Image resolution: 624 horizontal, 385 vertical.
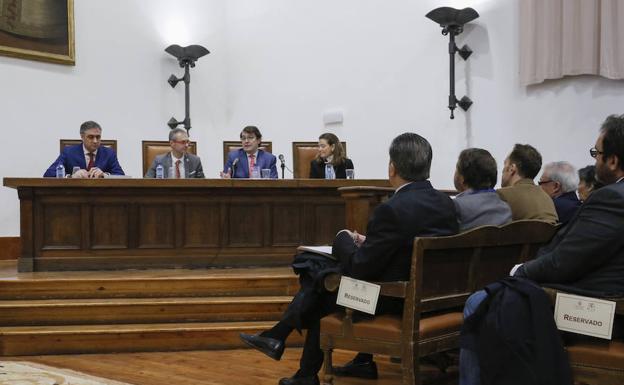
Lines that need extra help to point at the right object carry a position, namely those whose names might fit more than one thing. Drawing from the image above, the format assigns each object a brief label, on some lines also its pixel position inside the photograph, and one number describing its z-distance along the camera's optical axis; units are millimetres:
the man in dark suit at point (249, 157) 6895
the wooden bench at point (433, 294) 2844
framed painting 7523
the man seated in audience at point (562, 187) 4031
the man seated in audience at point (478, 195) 3305
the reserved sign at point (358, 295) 2918
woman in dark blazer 6930
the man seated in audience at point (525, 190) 3600
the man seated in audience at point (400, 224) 2904
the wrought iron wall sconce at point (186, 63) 8609
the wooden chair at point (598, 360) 2381
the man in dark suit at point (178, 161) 6523
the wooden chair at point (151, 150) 7020
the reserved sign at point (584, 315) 2404
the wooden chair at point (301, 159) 7324
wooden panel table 5672
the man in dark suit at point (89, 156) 6375
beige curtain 6051
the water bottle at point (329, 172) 6743
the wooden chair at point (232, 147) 7352
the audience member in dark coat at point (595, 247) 2404
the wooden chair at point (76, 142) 6902
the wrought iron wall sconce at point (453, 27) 7215
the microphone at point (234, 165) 6414
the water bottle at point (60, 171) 5980
